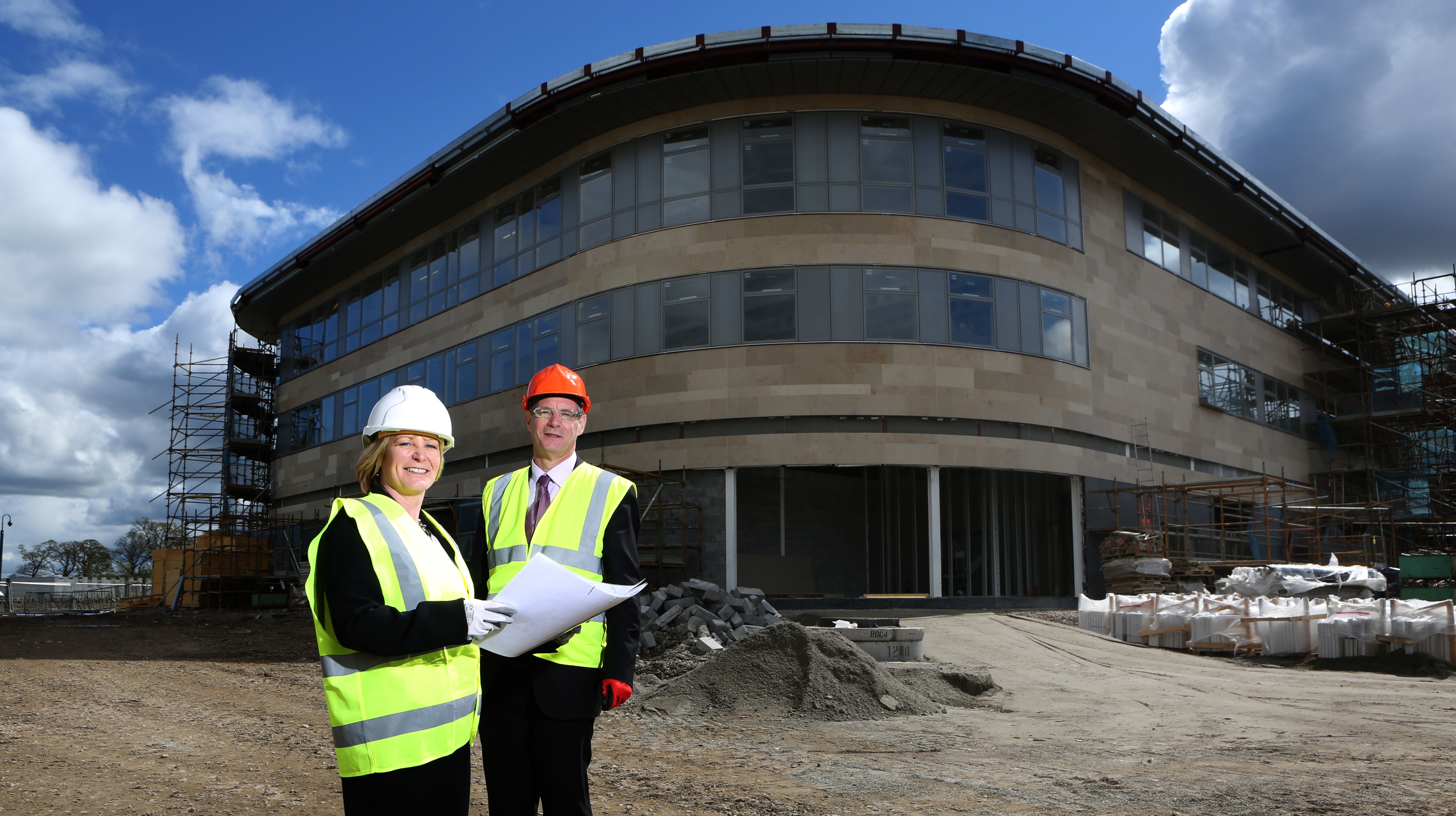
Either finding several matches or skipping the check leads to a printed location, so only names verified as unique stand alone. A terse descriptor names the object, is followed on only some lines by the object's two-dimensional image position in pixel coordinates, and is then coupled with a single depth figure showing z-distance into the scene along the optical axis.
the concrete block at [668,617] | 14.45
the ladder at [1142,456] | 25.25
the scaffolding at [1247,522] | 24.16
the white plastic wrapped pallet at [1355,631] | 14.73
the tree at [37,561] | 81.19
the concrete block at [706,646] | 13.08
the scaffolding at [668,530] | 21.94
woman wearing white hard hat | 2.71
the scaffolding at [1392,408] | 35.53
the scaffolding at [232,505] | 34.94
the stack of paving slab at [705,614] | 13.96
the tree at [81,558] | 81.31
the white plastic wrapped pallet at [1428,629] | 14.05
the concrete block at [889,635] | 13.05
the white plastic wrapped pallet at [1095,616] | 18.72
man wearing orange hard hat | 3.59
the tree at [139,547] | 77.25
